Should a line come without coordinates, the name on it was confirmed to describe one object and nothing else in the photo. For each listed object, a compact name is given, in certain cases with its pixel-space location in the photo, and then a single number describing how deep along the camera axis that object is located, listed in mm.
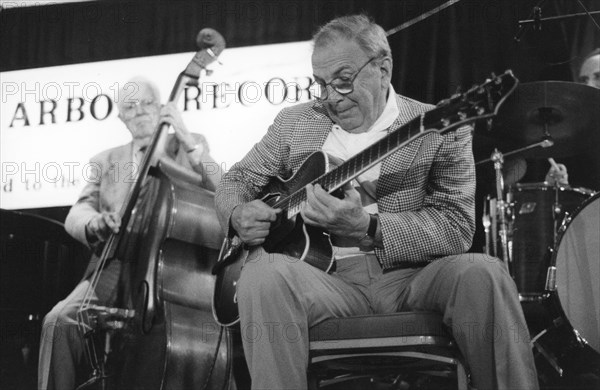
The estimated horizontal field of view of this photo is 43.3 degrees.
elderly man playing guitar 1864
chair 1920
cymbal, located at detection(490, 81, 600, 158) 3188
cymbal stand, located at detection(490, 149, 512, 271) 3305
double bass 2895
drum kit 2994
